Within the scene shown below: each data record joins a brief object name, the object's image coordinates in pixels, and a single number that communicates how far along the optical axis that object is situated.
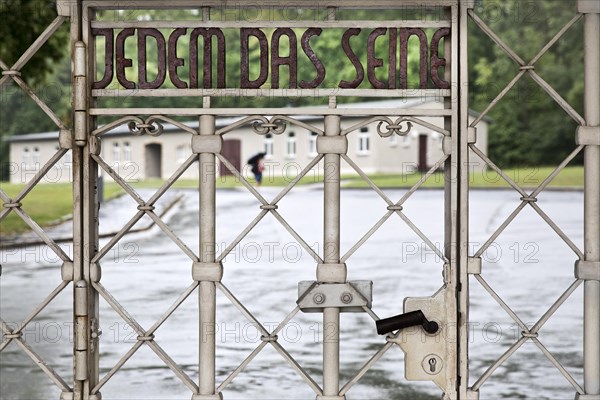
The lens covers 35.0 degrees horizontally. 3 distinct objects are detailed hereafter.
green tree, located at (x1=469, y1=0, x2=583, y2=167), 46.06
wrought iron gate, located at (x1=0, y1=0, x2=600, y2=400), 3.91
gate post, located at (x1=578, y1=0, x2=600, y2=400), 3.99
